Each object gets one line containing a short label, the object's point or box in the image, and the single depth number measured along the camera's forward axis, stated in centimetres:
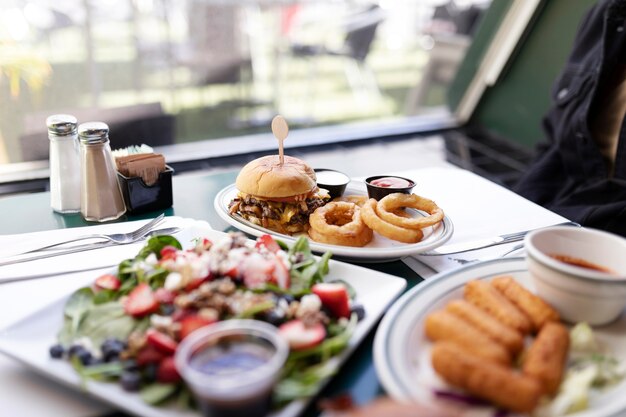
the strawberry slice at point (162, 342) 91
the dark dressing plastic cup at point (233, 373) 76
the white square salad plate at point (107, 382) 84
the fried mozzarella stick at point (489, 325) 94
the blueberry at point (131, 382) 86
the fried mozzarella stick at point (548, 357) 87
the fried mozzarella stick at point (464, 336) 89
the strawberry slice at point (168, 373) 87
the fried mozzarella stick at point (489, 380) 81
